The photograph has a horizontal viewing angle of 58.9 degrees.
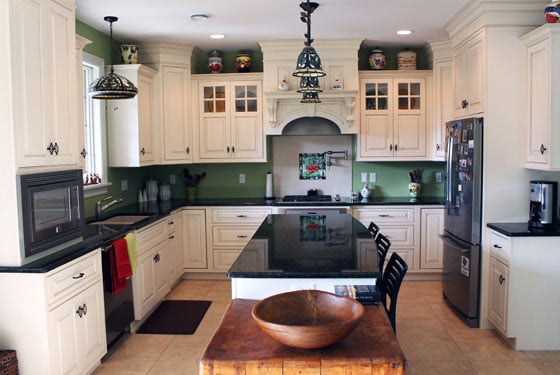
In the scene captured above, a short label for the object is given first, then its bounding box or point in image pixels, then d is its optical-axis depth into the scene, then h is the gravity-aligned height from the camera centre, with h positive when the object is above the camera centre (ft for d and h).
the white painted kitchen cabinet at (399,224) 17.70 -2.35
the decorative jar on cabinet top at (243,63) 18.66 +3.64
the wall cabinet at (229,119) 18.60 +1.53
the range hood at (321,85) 17.66 +2.63
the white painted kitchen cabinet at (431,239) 17.63 -2.90
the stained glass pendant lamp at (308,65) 10.00 +1.91
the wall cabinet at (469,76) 13.03 +2.29
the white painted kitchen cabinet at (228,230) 18.08 -2.57
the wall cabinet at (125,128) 16.03 +1.06
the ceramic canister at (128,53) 16.39 +3.55
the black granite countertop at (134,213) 9.02 -1.63
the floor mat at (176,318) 13.48 -4.57
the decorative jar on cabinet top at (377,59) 18.58 +3.71
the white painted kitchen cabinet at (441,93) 17.69 +2.34
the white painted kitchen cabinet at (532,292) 11.60 -3.18
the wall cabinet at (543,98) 11.37 +1.41
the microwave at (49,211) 8.87 -0.97
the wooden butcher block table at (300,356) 5.25 -2.15
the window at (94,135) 14.99 +0.82
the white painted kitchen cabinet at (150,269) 13.43 -3.15
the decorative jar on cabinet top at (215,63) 18.86 +3.68
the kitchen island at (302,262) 8.09 -1.81
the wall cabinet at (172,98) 17.61 +2.25
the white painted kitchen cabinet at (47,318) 8.70 -2.85
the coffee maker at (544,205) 11.84 -1.17
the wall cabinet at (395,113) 18.31 +1.67
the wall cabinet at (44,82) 8.73 +1.52
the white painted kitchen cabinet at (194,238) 18.08 -2.85
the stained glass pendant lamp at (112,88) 11.80 +1.74
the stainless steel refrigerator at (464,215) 12.98 -1.60
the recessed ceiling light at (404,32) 16.42 +4.20
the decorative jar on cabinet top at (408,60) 18.52 +3.66
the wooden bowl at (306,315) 5.27 -1.85
